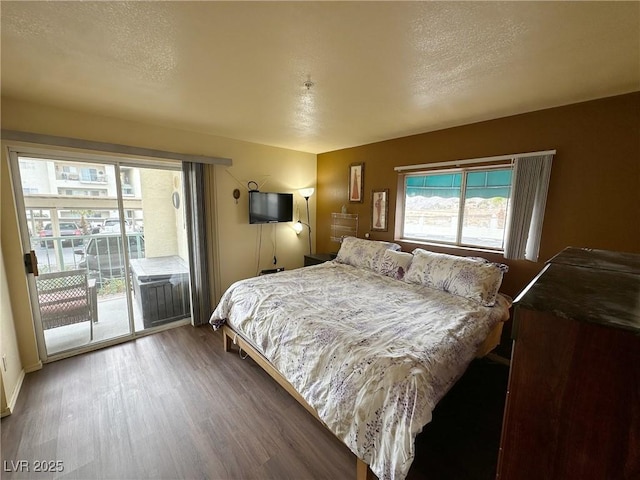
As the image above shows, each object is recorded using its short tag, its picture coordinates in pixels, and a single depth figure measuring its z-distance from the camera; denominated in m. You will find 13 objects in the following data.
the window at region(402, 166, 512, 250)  2.67
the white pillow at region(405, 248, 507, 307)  2.27
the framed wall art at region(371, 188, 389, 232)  3.49
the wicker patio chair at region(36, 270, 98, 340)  2.45
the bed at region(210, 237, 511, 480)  1.28
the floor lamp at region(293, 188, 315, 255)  4.18
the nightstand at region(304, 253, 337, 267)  3.89
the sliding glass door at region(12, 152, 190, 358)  2.38
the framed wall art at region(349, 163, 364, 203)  3.75
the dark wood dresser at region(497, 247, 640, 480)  0.54
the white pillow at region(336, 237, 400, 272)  3.22
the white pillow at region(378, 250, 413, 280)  2.93
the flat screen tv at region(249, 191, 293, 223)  3.62
